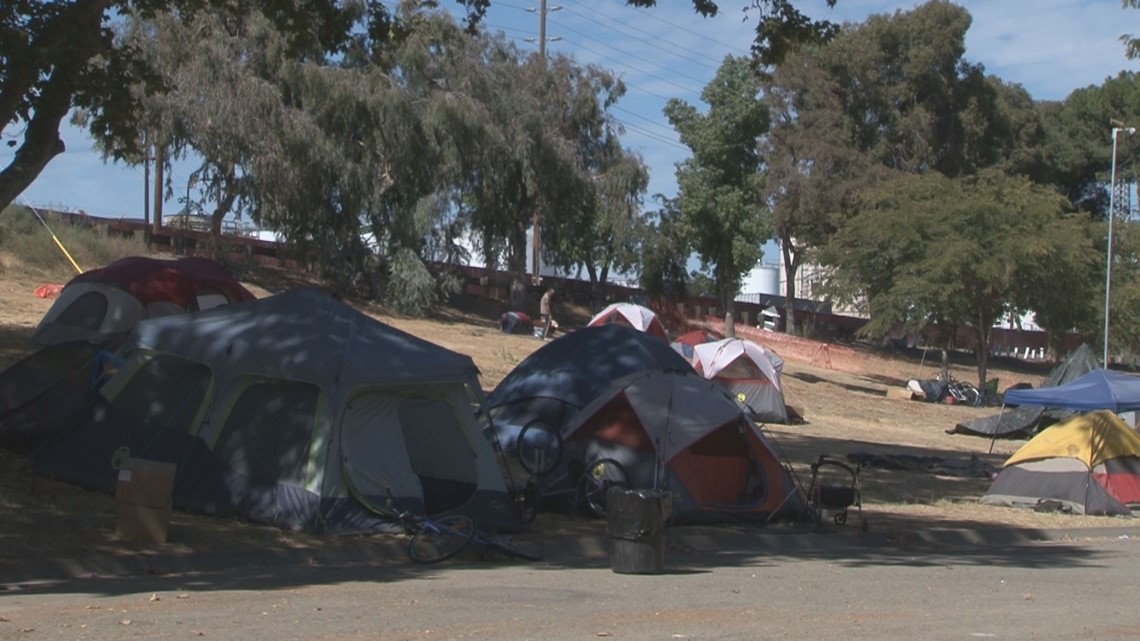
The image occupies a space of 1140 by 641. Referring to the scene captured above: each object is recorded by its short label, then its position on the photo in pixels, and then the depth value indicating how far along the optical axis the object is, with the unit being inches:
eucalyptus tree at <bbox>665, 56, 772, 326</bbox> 2101.4
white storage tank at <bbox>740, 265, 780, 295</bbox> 3555.6
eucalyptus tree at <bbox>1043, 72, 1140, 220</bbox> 2699.3
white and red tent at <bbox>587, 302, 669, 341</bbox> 1521.9
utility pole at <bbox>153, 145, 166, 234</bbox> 1480.1
